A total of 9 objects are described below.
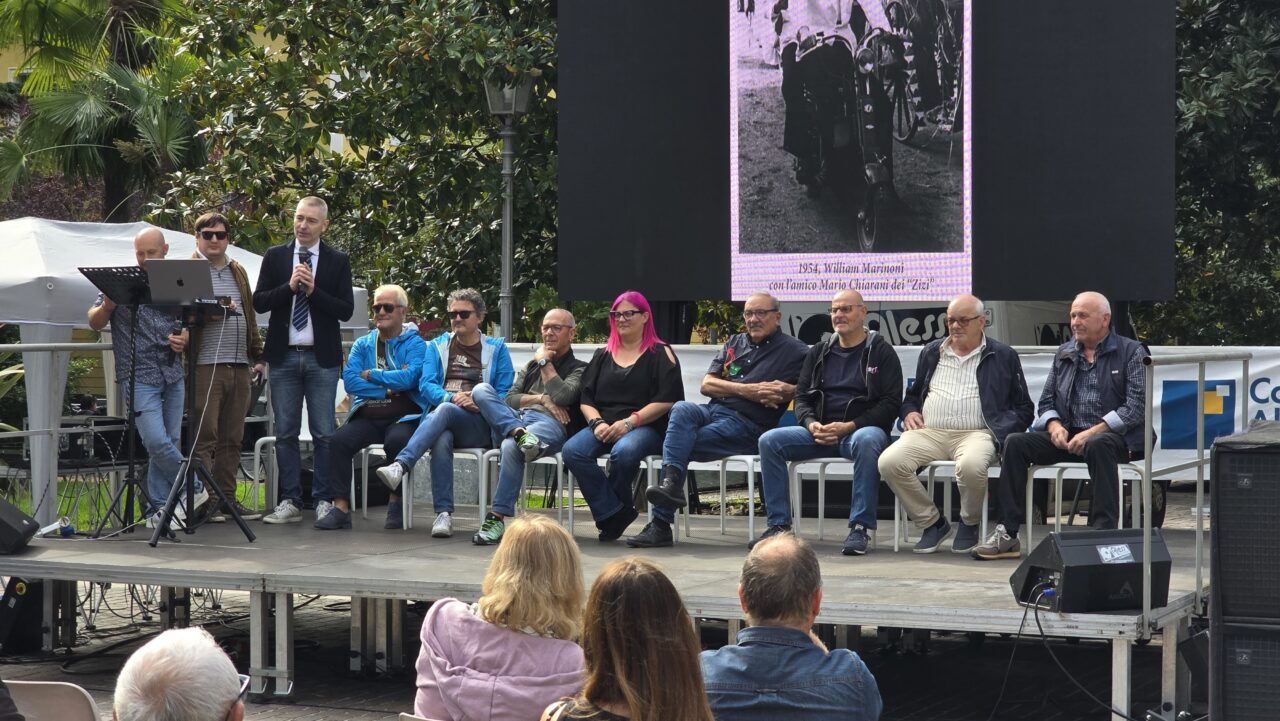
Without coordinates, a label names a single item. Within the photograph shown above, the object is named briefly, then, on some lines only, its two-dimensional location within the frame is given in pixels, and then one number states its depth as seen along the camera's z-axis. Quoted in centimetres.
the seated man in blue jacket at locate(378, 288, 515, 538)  880
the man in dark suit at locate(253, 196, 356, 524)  895
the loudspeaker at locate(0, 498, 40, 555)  805
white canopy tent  923
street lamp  1301
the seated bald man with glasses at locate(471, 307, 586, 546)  852
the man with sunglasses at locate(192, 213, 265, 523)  900
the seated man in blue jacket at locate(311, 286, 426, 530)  911
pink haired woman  853
